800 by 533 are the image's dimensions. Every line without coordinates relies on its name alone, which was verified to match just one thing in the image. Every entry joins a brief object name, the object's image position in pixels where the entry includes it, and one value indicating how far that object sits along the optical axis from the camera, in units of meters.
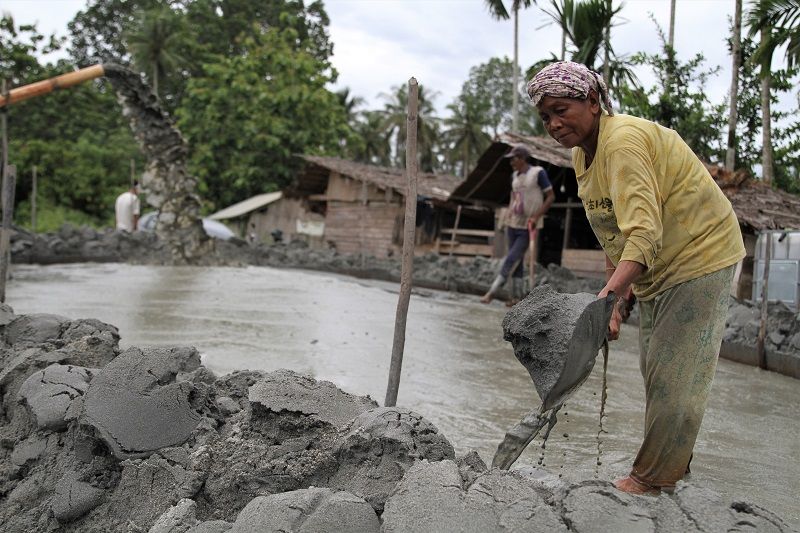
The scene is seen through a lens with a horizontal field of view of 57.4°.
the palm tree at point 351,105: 37.58
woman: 2.29
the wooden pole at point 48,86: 10.92
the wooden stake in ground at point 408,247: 3.67
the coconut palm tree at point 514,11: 20.20
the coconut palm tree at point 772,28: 9.13
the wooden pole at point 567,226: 13.98
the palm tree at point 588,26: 12.39
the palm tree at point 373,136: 38.16
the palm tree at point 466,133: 35.53
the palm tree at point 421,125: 36.62
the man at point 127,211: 17.50
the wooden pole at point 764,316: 6.11
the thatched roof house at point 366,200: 21.23
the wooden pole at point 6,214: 6.31
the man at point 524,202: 8.35
